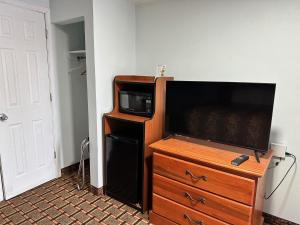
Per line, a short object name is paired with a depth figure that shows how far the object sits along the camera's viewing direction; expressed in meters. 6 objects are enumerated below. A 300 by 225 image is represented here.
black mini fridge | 2.28
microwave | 2.31
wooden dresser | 1.58
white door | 2.36
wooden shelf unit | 2.21
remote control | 1.63
